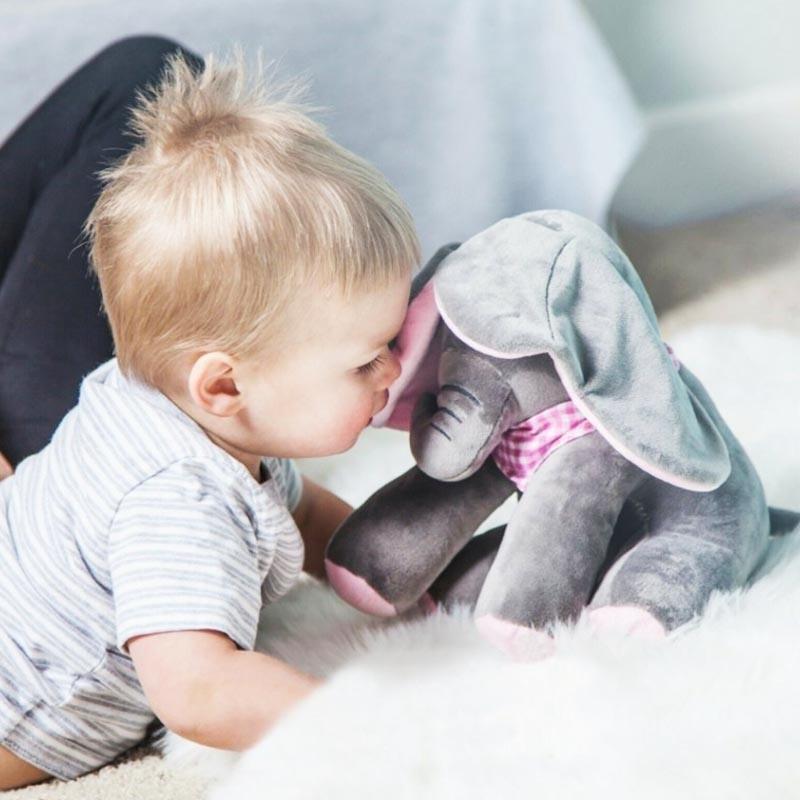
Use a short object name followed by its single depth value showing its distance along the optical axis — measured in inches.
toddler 43.8
